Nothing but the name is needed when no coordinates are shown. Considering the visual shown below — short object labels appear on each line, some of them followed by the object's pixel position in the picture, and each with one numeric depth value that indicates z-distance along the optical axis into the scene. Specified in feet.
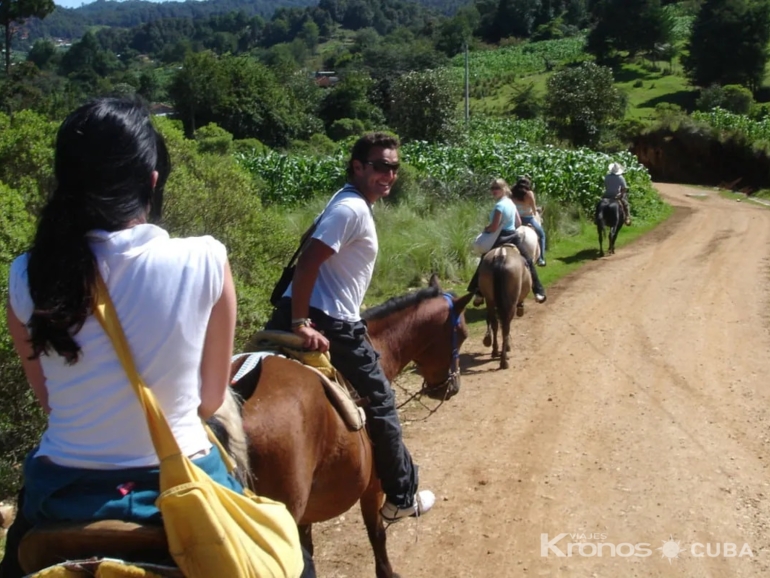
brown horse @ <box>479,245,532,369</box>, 31.83
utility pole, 144.77
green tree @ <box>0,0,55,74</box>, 83.20
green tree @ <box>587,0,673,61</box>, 268.41
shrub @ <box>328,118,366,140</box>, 174.40
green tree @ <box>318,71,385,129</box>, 196.85
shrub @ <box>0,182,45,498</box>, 17.46
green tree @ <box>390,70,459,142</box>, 113.70
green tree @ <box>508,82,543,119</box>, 191.52
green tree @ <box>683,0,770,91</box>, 206.18
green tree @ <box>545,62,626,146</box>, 139.74
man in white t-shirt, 12.14
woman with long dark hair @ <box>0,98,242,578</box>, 6.66
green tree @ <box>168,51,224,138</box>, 187.11
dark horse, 58.03
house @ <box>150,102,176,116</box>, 203.00
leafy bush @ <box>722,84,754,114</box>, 168.35
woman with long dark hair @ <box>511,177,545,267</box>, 40.65
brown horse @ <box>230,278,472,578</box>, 10.03
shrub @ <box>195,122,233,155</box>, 56.32
